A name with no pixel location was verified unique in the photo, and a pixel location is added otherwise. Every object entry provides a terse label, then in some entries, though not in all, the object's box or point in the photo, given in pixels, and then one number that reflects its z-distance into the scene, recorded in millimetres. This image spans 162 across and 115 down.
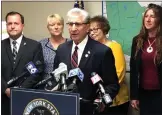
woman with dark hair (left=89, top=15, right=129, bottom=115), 3072
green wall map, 3422
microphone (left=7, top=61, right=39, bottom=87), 2080
